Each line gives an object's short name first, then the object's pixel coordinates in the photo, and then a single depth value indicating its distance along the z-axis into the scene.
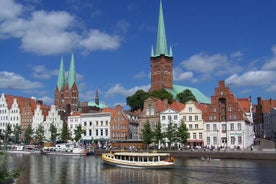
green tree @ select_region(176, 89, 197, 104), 146.43
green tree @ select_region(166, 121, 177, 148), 96.12
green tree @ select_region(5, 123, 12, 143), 136.11
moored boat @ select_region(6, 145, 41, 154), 108.62
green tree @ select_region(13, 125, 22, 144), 141.16
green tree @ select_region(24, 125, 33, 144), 134.00
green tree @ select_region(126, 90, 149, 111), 137.62
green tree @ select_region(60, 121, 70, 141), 120.44
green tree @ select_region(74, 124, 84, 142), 115.86
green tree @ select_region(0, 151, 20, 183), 28.02
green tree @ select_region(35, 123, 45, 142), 130.25
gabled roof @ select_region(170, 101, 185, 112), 112.60
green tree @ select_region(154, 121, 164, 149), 97.75
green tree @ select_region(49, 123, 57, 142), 124.70
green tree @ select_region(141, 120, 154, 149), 98.15
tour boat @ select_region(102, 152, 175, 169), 61.91
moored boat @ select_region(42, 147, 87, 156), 96.56
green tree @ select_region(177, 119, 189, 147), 94.75
